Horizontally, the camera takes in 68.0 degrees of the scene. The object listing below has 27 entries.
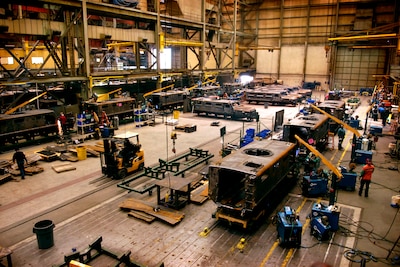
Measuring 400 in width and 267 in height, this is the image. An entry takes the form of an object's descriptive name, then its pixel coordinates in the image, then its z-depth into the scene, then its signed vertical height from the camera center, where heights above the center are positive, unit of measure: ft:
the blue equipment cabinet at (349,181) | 40.04 -13.67
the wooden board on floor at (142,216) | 32.48 -15.51
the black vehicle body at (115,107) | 72.18 -8.34
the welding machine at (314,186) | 38.40 -13.79
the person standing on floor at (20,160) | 43.70 -12.87
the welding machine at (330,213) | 30.07 -13.63
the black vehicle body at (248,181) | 29.40 -11.21
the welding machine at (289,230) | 27.48 -14.00
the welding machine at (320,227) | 28.71 -14.48
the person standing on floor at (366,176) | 36.86 -12.19
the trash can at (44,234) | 27.45 -14.75
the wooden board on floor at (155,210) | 32.40 -15.30
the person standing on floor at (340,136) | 59.00 -11.37
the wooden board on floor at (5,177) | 43.09 -15.14
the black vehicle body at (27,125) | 57.41 -10.54
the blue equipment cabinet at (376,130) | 67.46 -11.55
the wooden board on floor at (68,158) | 52.44 -14.83
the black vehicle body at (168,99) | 92.86 -7.75
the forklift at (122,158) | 43.80 -12.52
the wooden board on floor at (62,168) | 47.68 -15.11
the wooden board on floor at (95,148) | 56.07 -13.98
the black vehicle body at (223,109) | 84.84 -9.63
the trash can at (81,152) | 52.90 -13.78
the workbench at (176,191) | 34.53 -13.55
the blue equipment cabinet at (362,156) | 50.16 -12.97
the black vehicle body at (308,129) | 48.44 -8.63
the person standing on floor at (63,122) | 66.72 -10.78
